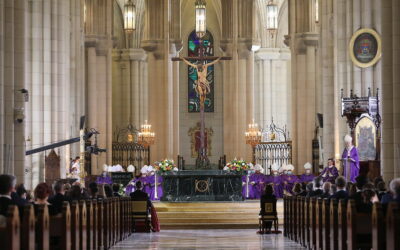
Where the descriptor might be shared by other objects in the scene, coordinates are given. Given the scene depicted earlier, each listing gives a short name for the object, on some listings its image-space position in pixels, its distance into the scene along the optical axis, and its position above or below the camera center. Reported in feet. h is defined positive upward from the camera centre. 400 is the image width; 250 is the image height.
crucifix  104.53 +8.23
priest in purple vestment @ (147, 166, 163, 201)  108.37 -3.30
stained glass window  163.22 +19.33
